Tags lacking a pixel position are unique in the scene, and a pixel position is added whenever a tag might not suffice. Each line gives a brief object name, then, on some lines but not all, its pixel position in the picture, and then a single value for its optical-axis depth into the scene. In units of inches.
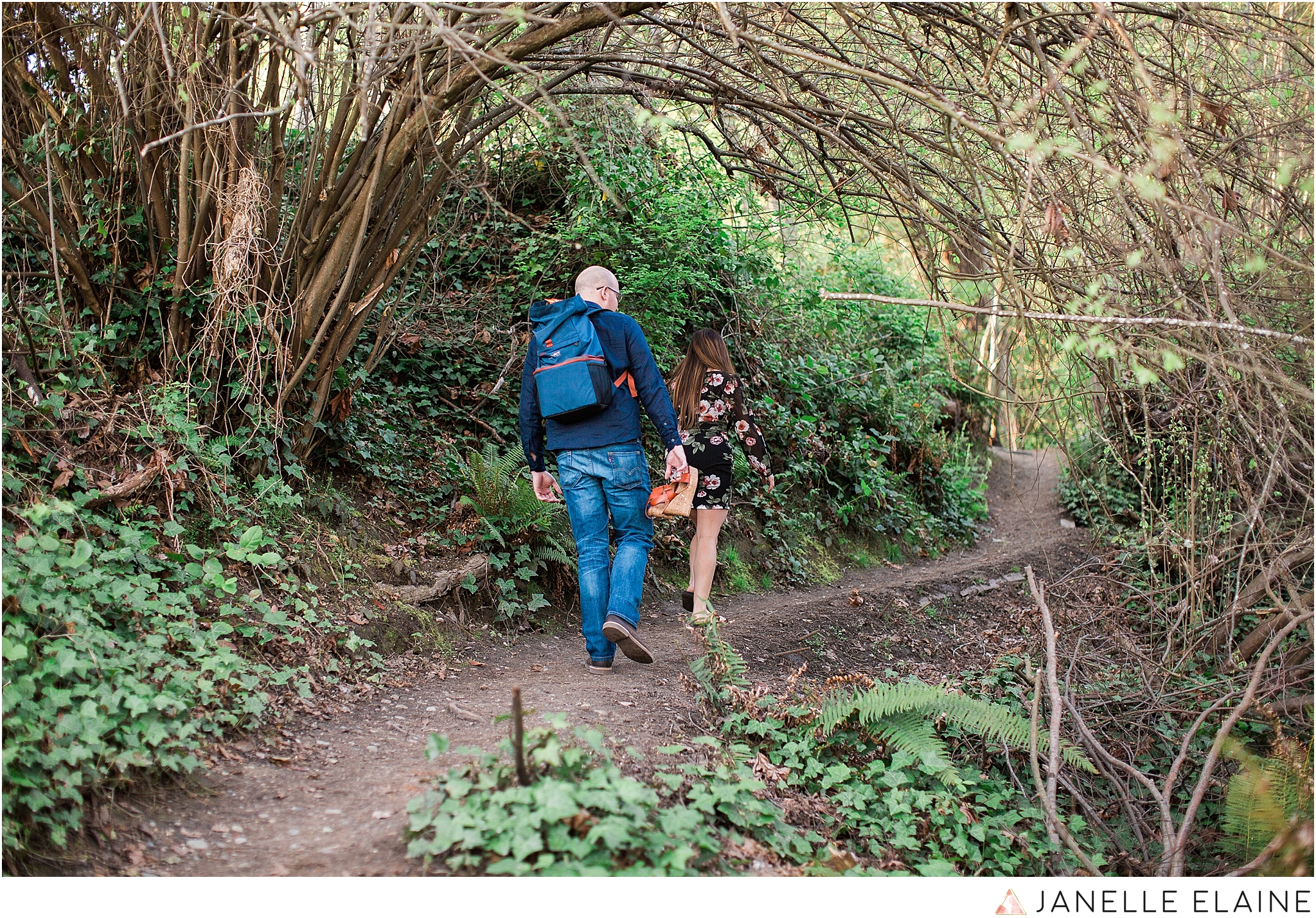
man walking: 198.7
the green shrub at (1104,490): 425.4
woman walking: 246.1
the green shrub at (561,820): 115.4
